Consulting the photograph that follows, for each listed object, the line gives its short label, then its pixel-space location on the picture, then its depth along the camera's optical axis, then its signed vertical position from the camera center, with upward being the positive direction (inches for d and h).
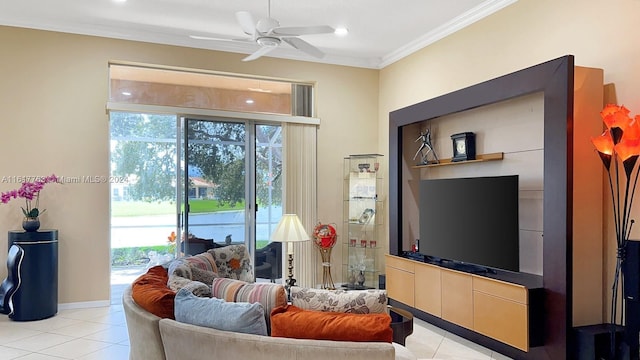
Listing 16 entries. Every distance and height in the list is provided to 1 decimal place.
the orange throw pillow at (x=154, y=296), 97.1 -25.1
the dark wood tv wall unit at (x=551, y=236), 130.2 -16.3
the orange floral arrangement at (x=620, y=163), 118.9 +4.8
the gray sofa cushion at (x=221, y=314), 86.3 -25.8
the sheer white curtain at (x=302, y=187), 247.0 -3.1
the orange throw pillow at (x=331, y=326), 80.5 -26.1
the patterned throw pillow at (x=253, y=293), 91.4 -23.4
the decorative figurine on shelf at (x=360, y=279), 245.8 -53.0
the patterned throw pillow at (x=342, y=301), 92.4 -24.5
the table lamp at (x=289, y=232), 151.2 -16.8
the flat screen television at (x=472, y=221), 155.4 -15.3
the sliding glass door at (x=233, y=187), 230.1 -3.0
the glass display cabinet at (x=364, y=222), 250.2 -22.6
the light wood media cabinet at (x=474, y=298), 137.1 -41.8
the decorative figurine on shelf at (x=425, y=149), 212.8 +15.3
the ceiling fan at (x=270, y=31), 146.1 +49.5
